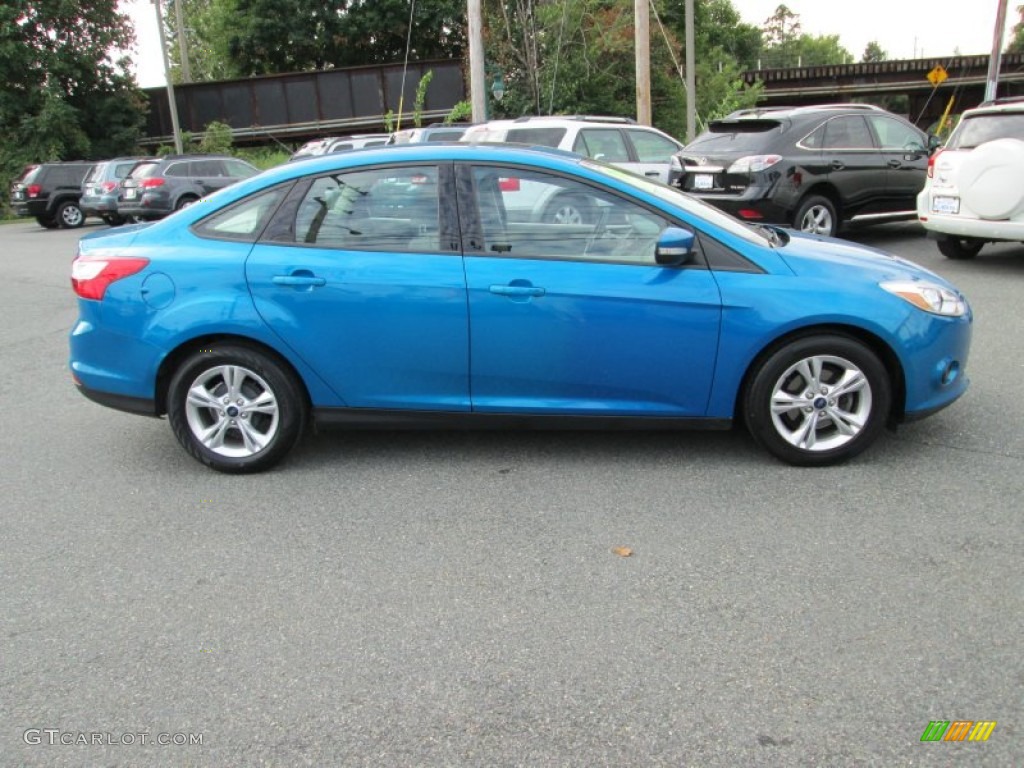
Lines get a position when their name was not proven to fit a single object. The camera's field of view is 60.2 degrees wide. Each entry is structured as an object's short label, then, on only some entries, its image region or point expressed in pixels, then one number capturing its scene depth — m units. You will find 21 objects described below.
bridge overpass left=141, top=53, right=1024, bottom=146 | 33.25
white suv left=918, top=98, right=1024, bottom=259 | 8.57
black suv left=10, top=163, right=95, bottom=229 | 23.52
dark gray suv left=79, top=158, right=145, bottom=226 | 21.22
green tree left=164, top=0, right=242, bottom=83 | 43.00
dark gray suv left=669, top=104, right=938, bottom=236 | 10.17
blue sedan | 4.31
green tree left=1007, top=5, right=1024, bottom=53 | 77.96
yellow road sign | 29.09
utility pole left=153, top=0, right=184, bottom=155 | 28.55
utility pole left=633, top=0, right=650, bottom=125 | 19.05
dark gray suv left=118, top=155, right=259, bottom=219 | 19.08
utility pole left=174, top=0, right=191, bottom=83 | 41.38
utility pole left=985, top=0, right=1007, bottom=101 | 21.56
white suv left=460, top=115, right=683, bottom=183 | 11.70
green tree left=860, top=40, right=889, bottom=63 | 131.90
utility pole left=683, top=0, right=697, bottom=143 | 25.33
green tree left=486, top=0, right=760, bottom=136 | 26.02
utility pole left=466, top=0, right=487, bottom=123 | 18.80
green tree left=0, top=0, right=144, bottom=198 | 29.39
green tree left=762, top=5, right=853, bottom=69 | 114.75
